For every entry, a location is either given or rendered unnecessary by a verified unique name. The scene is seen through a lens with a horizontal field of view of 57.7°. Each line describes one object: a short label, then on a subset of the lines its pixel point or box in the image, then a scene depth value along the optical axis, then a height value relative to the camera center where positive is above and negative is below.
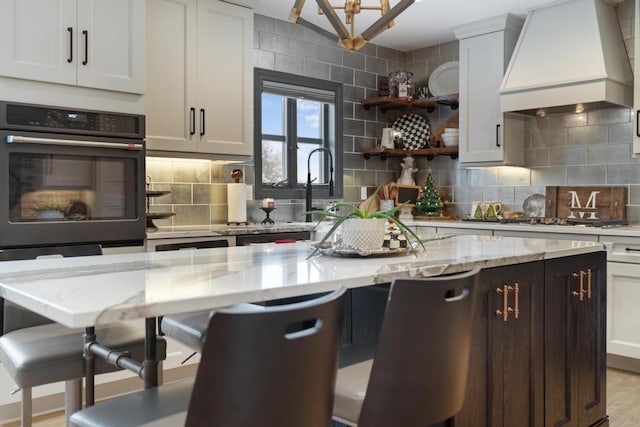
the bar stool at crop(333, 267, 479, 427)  1.39 -0.38
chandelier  2.15 +0.73
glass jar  5.22 +1.12
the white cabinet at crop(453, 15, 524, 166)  4.52 +0.90
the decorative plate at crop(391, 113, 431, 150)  5.33 +0.71
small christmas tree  5.06 +0.06
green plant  2.02 -0.03
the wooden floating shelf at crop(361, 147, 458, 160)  5.01 +0.50
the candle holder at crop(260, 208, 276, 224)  4.33 -0.08
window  4.58 +0.63
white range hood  3.89 +1.02
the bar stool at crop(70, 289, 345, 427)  1.02 -0.31
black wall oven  2.85 +0.17
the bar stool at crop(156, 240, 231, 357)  2.05 -0.44
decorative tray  1.98 -0.15
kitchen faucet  4.58 +0.18
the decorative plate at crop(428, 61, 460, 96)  5.19 +1.17
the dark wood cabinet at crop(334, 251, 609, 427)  1.97 -0.51
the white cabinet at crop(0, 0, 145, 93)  2.87 +0.88
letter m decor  4.15 +0.05
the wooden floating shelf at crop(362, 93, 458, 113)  4.98 +0.94
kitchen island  1.22 -0.19
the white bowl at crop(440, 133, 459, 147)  5.03 +0.60
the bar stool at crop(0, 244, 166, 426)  1.75 -0.44
